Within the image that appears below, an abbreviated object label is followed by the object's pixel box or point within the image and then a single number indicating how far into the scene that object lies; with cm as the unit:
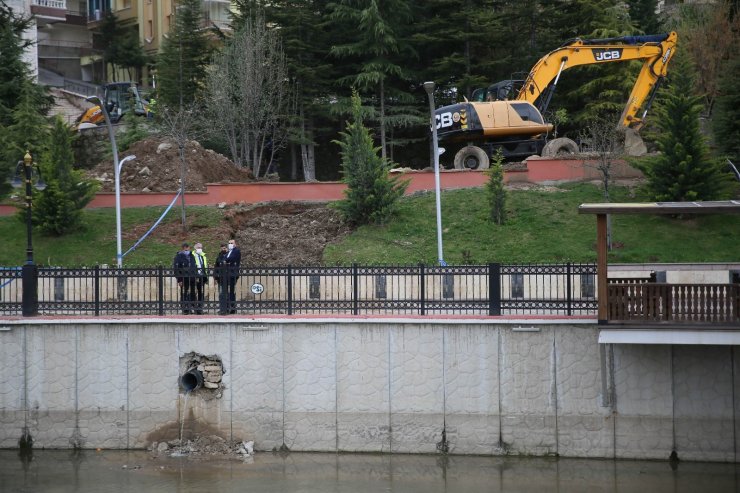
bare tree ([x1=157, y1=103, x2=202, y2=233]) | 3269
